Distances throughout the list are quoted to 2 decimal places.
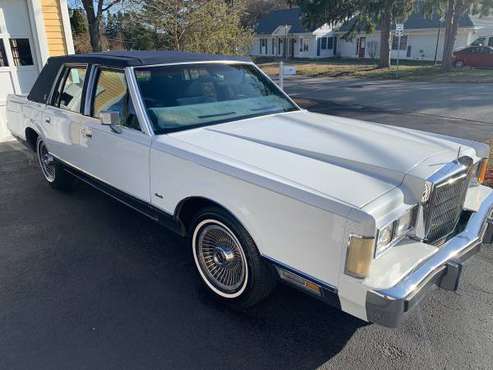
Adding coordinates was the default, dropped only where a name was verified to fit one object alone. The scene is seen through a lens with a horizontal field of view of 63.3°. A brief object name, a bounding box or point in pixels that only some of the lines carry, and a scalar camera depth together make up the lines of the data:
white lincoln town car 2.22
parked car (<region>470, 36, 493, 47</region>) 31.80
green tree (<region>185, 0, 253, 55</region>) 10.95
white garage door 8.40
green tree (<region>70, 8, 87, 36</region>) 22.63
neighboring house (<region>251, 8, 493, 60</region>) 35.84
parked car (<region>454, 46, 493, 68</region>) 26.92
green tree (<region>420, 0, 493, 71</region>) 24.58
